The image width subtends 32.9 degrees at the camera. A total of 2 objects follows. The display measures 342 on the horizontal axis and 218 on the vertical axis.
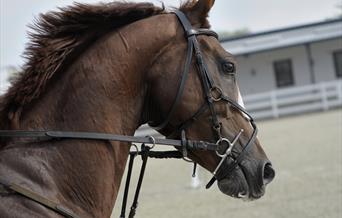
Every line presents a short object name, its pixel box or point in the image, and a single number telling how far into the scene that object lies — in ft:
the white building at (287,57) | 126.00
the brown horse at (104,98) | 9.39
